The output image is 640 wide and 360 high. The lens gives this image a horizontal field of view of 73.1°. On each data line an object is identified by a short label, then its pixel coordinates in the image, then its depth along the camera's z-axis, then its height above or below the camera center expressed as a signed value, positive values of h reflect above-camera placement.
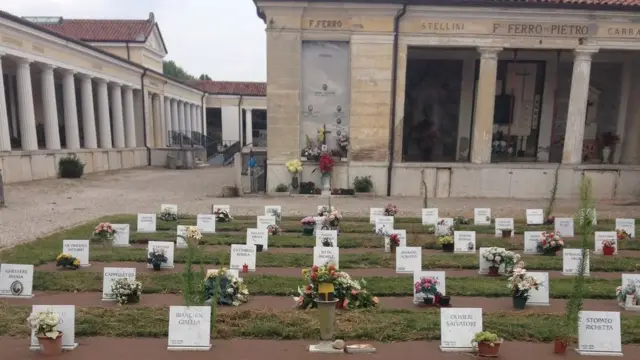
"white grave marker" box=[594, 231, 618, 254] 9.78 -2.43
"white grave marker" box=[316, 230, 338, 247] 9.35 -2.40
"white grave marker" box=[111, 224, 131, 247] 9.99 -2.55
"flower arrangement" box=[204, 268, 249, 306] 6.08 -2.35
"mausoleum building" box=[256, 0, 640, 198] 18.02 +2.15
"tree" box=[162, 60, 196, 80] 95.44 +12.36
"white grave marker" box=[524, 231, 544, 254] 9.88 -2.55
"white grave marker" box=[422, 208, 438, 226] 12.27 -2.47
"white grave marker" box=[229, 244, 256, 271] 8.14 -2.45
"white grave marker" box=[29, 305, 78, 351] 4.95 -2.31
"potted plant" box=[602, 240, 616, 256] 9.66 -2.58
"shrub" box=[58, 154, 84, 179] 24.80 -2.51
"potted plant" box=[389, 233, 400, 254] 9.72 -2.52
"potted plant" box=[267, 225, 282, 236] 11.15 -2.66
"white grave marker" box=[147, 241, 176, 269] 8.25 -2.36
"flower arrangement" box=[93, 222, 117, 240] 9.49 -2.35
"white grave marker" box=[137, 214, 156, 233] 11.42 -2.58
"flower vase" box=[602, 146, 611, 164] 21.56 -1.13
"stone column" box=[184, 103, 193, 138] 50.28 +1.01
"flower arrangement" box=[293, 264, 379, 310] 5.96 -2.38
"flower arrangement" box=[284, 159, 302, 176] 18.11 -1.62
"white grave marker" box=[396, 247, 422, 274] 8.16 -2.48
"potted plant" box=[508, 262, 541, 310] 6.30 -2.28
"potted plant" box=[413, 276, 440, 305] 6.48 -2.38
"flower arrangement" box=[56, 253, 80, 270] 8.08 -2.55
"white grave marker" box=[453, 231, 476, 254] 9.89 -2.57
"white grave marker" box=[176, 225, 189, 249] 9.89 -2.66
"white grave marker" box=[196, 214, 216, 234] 11.27 -2.55
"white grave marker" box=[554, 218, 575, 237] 11.52 -2.54
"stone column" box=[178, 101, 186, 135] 48.19 +1.06
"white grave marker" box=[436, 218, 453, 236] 10.98 -2.47
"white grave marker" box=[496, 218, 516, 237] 11.48 -2.52
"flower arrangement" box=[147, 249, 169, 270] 8.13 -2.50
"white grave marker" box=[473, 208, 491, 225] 12.80 -2.55
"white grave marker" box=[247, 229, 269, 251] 9.76 -2.49
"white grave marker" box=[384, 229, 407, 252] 9.73 -2.53
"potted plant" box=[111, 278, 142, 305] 6.36 -2.44
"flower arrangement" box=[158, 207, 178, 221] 12.72 -2.62
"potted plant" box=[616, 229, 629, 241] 10.78 -2.57
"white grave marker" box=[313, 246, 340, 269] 7.72 -2.27
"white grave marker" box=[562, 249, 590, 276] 8.26 -2.49
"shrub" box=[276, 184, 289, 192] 18.66 -2.62
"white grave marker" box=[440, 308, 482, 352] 5.09 -2.33
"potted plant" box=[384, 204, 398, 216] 12.59 -2.39
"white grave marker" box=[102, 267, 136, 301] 6.57 -2.30
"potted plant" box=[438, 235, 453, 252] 9.94 -2.61
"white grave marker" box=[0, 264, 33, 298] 6.66 -2.43
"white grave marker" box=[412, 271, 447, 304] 6.57 -2.27
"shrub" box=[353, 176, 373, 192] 18.62 -2.40
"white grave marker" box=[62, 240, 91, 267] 8.32 -2.40
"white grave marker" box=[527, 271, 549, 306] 6.64 -2.51
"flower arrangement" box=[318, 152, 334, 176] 18.06 -1.52
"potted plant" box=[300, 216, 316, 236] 11.28 -2.56
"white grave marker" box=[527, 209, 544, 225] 12.90 -2.58
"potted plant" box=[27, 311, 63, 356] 4.75 -2.29
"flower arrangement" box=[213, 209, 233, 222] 12.81 -2.62
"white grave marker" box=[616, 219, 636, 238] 11.09 -2.42
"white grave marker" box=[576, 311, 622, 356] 5.07 -2.35
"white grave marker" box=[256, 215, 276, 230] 11.13 -2.44
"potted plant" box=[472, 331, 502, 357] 4.85 -2.40
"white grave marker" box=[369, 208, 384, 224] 12.77 -2.47
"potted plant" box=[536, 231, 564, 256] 9.53 -2.51
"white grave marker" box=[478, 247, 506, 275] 8.21 -2.57
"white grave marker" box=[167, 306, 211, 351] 5.06 -2.39
